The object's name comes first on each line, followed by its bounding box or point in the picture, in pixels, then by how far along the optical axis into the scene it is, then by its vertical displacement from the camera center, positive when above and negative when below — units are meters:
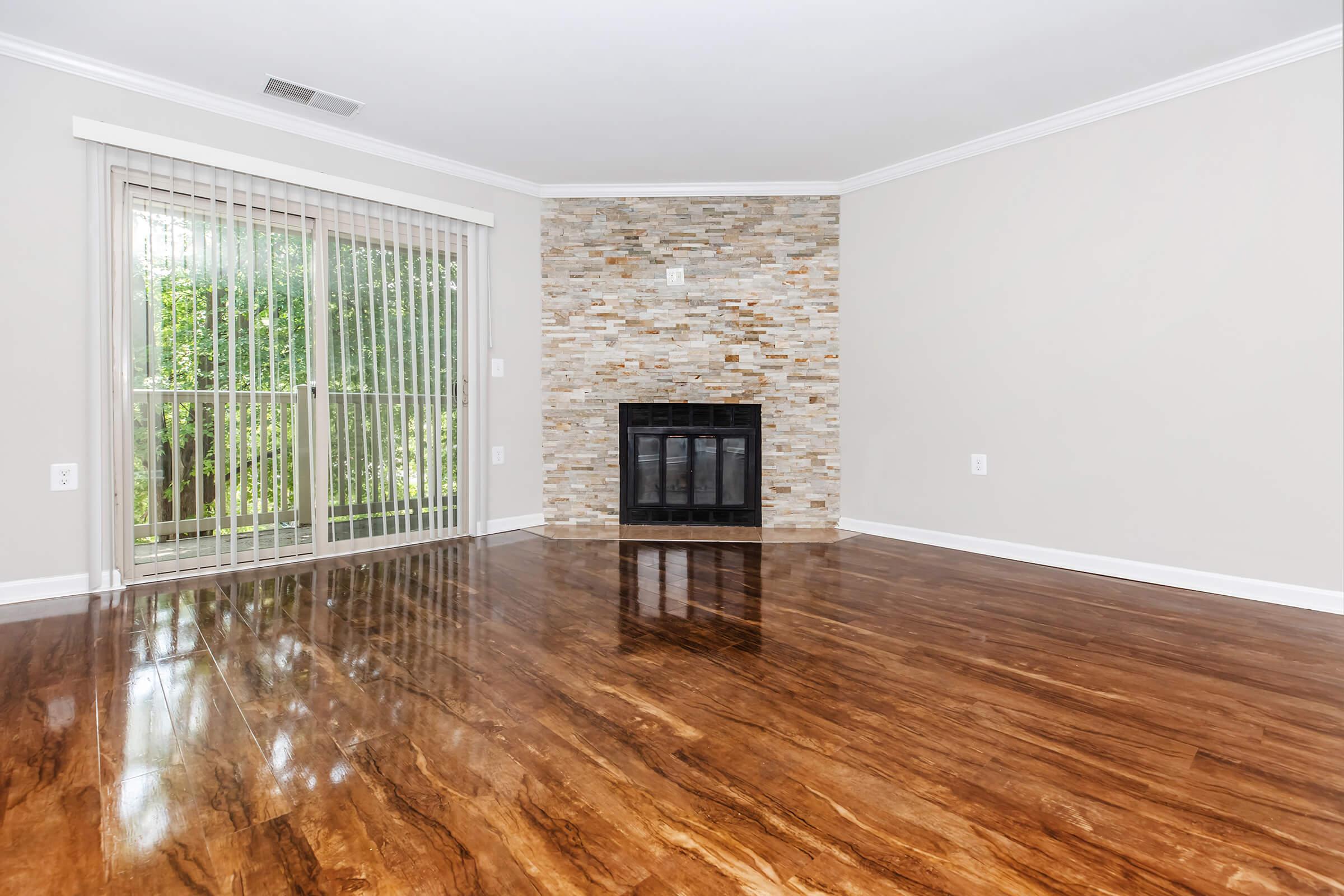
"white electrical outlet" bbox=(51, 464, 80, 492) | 3.04 -0.10
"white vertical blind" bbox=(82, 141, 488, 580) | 3.25 +0.44
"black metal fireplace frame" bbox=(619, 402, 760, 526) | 4.76 -0.08
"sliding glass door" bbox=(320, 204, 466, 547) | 3.90 +0.42
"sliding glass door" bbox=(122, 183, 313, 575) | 3.26 +0.34
